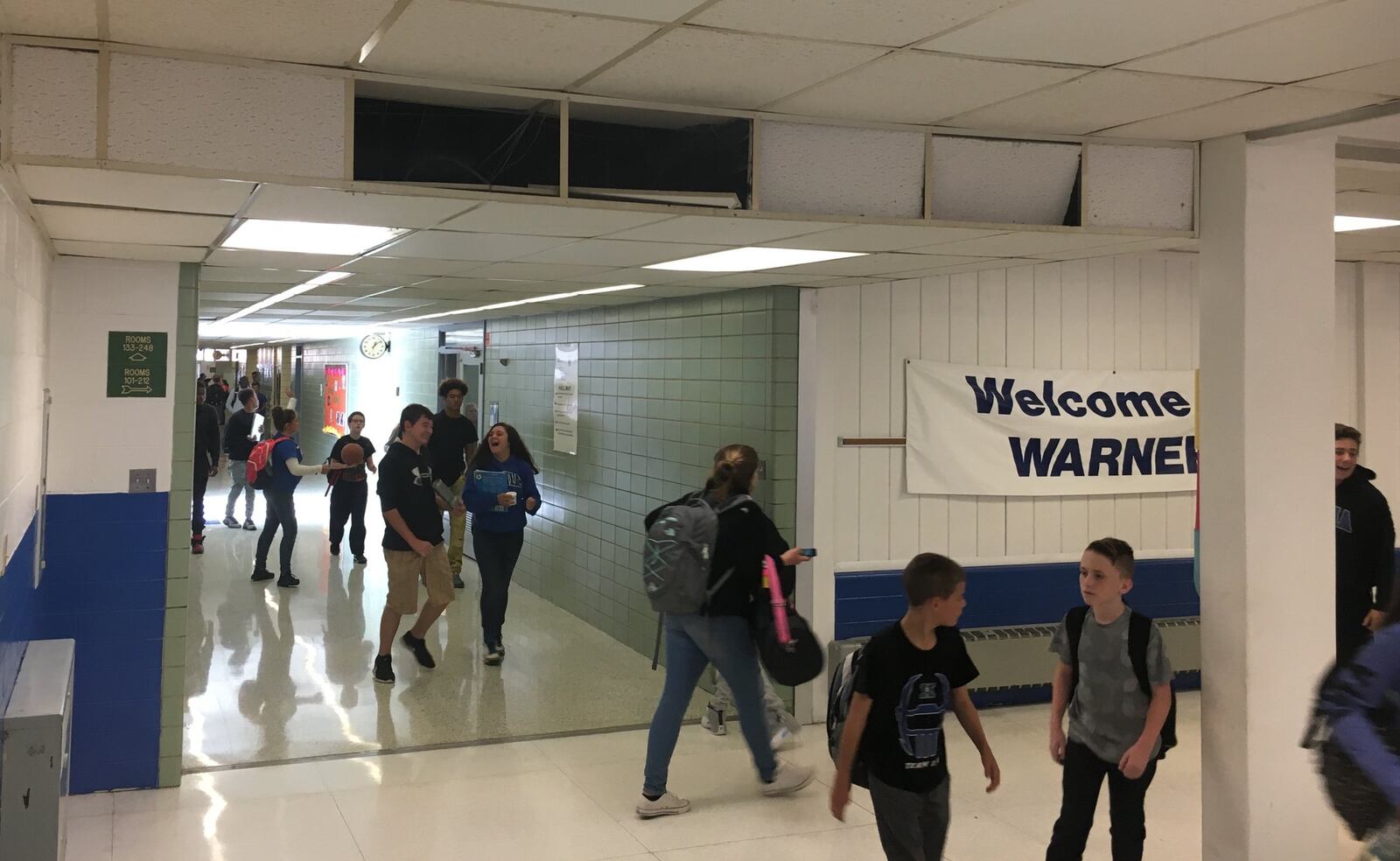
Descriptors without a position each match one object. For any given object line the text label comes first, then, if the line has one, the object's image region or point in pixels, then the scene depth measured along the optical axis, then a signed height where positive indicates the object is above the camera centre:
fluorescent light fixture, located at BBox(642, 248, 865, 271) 4.65 +0.83
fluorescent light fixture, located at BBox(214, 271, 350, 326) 6.27 +1.03
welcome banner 6.54 +0.12
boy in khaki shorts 6.59 -0.51
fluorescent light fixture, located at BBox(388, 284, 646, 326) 6.63 +1.02
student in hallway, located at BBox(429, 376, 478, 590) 8.73 +0.03
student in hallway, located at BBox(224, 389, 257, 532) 12.09 +0.10
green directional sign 5.04 +0.34
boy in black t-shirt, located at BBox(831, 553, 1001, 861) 3.14 -0.77
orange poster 18.75 +0.72
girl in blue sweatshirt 7.23 -0.51
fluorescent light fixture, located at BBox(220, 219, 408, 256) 3.98 +0.79
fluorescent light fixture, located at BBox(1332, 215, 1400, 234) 5.33 +1.13
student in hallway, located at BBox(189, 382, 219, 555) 11.20 -0.14
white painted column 3.78 -0.12
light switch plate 5.05 -0.19
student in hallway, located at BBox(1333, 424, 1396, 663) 4.93 -0.42
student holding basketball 10.39 -0.43
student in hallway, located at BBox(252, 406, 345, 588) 9.62 -0.50
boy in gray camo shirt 3.54 -0.85
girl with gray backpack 4.63 -0.59
